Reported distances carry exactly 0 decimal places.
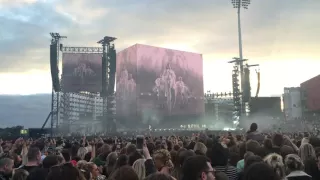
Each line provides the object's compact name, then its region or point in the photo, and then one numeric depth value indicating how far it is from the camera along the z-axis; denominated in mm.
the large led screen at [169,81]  41375
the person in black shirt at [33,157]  5098
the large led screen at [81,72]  38031
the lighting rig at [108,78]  34469
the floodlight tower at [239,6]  49094
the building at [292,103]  66862
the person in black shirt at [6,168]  5113
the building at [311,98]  58062
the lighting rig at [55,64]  33500
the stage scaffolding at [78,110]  37219
